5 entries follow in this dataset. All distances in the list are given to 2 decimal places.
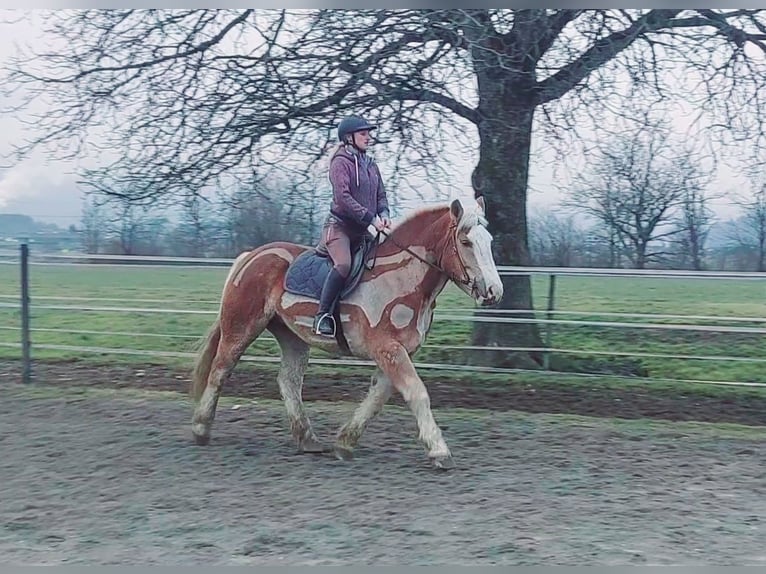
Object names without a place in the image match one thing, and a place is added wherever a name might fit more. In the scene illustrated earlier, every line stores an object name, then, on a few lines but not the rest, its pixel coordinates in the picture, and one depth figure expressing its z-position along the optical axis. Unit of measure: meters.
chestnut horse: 5.92
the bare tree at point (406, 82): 8.59
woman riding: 6.07
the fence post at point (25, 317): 9.50
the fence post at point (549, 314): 9.69
